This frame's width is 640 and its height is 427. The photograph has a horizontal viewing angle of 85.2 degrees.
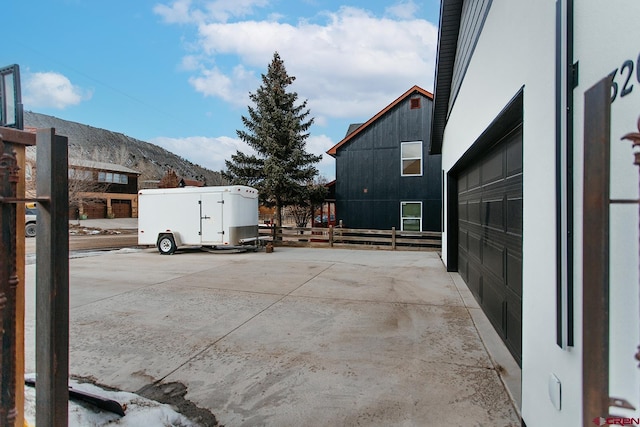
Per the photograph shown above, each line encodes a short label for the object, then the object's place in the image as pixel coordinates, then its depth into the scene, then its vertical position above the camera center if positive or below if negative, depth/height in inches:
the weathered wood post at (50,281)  60.1 -12.0
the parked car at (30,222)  670.2 -19.0
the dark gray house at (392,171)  581.9 +71.6
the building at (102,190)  971.9 +78.7
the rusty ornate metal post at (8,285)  55.4 -11.7
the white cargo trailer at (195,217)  472.7 -6.0
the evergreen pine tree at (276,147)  656.4 +126.6
